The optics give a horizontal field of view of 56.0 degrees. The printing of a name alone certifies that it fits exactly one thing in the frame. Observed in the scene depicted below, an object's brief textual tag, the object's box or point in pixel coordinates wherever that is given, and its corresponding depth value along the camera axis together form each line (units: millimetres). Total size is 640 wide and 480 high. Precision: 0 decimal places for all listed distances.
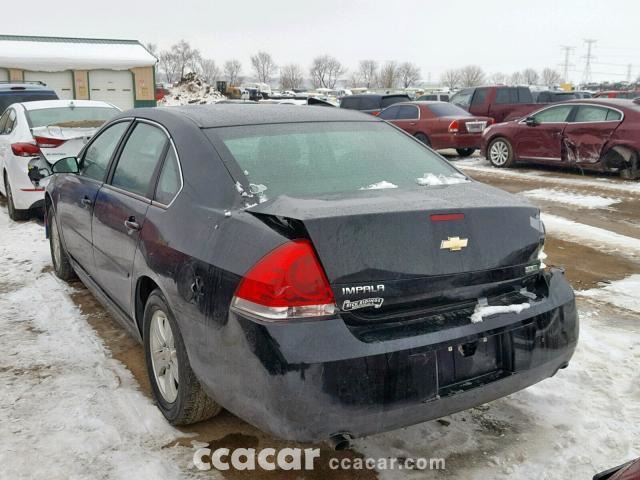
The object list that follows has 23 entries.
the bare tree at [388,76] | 102000
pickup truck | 18703
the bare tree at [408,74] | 129250
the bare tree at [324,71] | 136500
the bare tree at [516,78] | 144125
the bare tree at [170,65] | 112750
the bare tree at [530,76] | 141875
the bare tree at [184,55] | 111875
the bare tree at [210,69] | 123888
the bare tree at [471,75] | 124438
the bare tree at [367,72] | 138125
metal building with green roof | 31312
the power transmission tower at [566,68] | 125594
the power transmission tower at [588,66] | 116038
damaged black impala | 2355
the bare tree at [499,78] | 147625
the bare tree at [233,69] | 131900
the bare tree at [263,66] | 133375
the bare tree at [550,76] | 147000
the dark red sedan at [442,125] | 15047
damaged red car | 11398
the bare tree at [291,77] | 118688
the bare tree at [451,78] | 129250
